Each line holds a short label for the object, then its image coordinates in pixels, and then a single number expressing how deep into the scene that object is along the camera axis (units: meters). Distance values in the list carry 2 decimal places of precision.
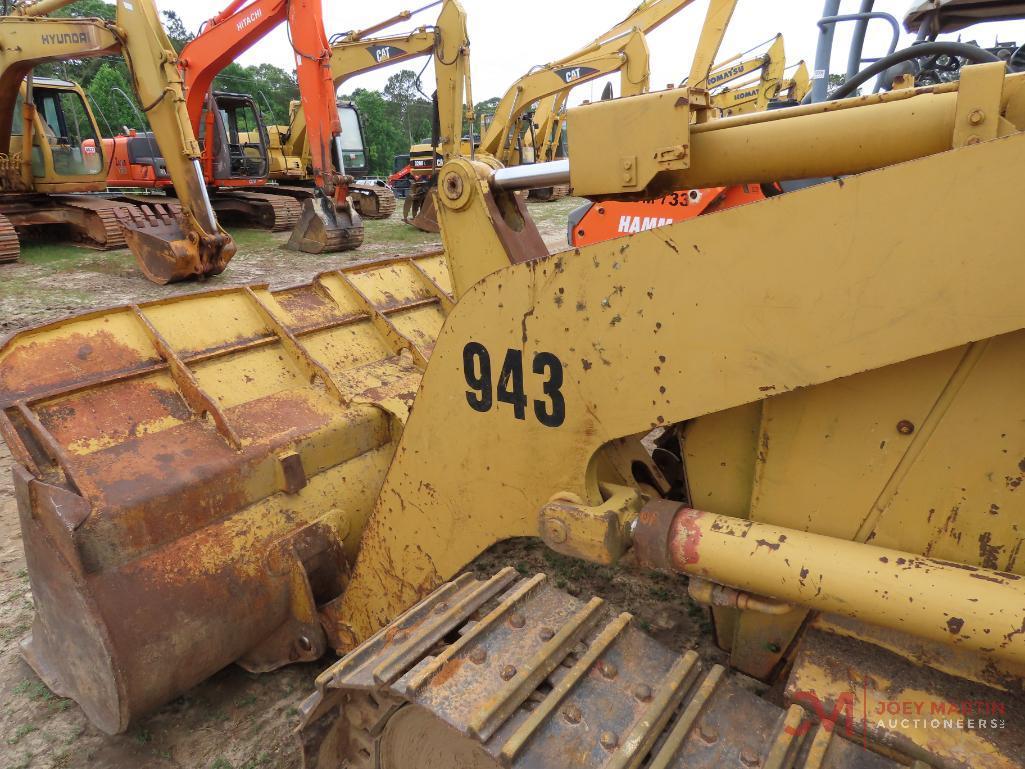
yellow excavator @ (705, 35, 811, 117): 18.52
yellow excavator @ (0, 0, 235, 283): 8.33
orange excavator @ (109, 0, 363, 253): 9.41
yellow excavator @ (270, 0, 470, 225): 10.93
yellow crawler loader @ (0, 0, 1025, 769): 1.24
